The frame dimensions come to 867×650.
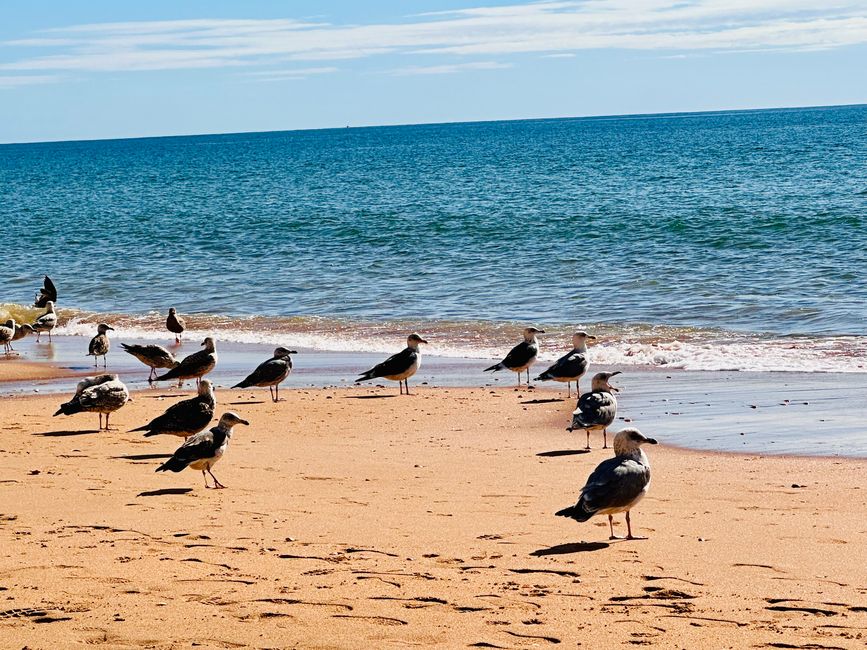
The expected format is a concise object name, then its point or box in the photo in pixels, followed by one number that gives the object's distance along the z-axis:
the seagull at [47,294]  27.06
